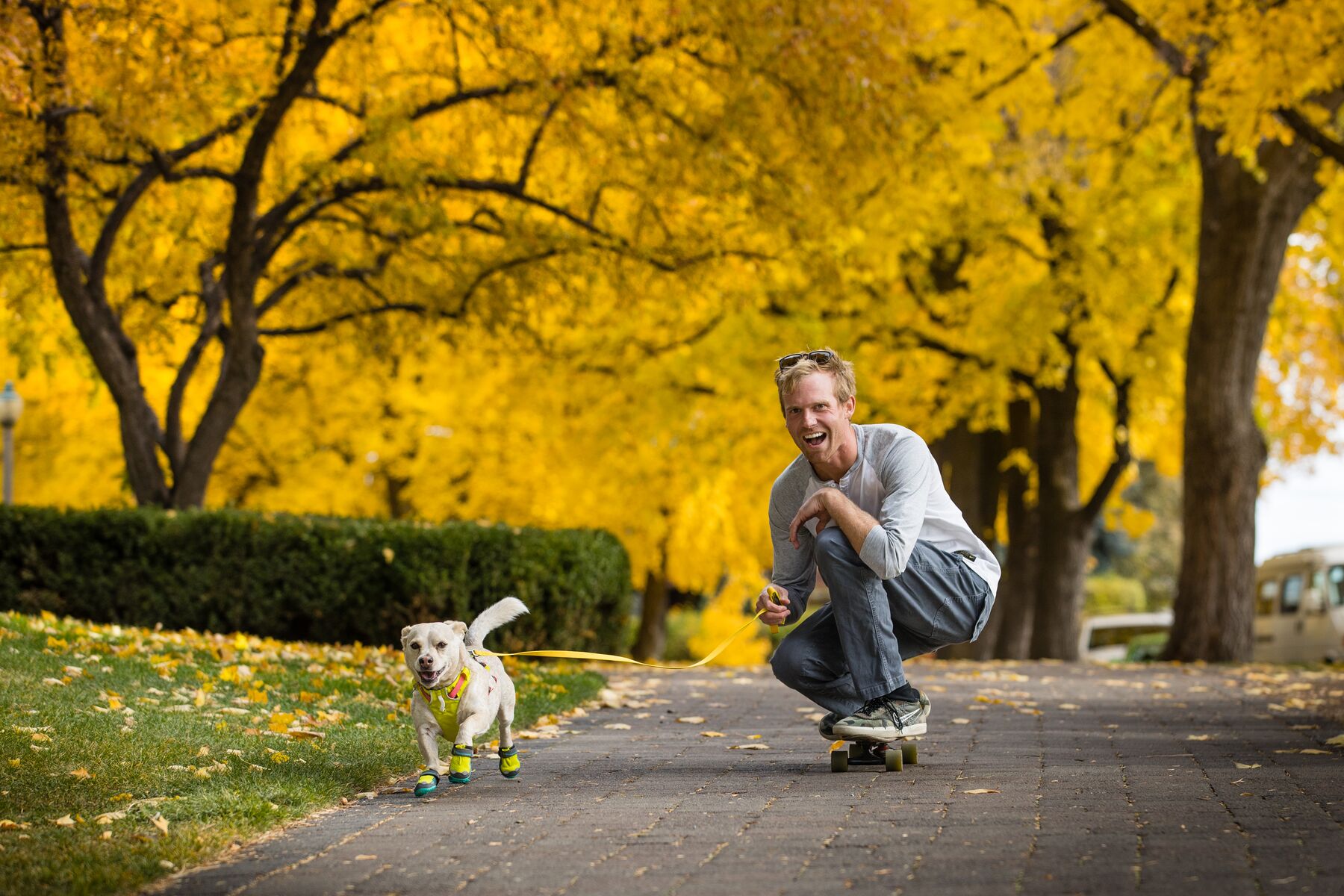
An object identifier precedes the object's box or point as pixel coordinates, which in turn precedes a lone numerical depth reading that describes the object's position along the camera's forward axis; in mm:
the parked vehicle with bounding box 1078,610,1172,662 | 36062
